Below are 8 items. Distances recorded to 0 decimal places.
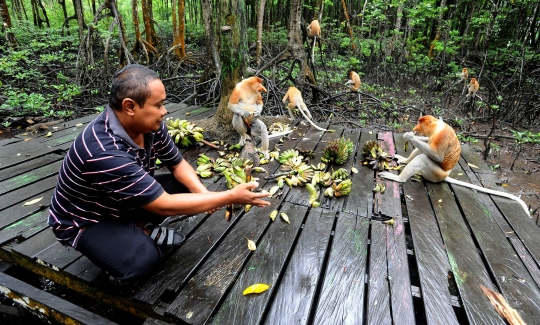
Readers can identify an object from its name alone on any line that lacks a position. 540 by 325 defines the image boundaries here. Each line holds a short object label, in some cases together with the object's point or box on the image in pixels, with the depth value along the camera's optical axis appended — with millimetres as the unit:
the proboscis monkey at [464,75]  8445
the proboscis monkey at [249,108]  3424
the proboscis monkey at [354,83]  7881
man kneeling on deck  1578
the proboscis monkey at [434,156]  3000
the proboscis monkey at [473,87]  7484
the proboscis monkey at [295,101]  4836
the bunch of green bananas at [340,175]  3131
